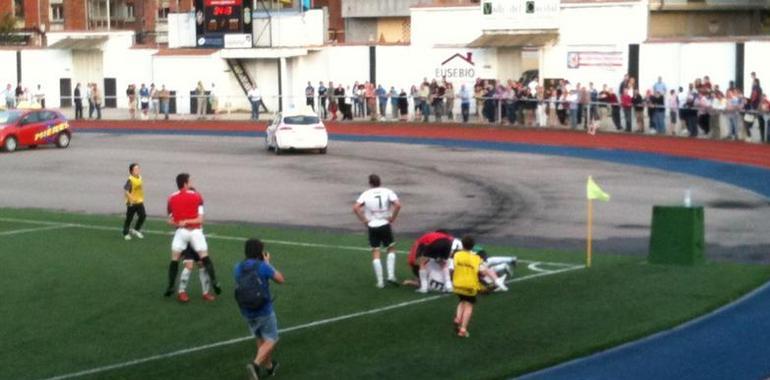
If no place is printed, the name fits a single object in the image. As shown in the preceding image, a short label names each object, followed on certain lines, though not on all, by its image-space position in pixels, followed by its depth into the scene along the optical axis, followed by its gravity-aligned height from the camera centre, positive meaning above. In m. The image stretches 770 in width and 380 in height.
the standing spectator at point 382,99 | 59.00 -1.47
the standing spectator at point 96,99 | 63.69 -1.42
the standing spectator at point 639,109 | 48.25 -1.64
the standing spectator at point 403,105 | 57.72 -1.69
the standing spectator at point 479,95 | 55.25 -1.26
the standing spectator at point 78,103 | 64.11 -1.62
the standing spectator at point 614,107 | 49.19 -1.59
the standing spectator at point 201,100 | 63.03 -1.51
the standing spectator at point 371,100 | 59.26 -1.51
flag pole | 22.91 -3.21
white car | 45.50 -2.17
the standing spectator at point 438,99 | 56.53 -1.43
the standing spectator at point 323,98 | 60.51 -1.43
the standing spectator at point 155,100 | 63.25 -1.50
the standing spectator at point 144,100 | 62.91 -1.47
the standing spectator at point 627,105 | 48.59 -1.51
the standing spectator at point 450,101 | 56.34 -1.51
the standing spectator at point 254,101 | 60.66 -1.52
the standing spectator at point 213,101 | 63.91 -1.58
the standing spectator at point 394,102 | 58.16 -1.57
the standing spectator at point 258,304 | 15.20 -2.54
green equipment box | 22.50 -2.78
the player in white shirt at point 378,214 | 20.98 -2.22
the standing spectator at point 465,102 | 55.34 -1.53
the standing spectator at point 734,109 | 43.41 -1.53
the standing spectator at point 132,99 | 63.50 -1.44
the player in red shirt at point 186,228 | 20.38 -2.31
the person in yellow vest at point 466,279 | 17.17 -2.61
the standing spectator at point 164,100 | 63.08 -1.49
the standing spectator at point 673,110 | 46.69 -1.64
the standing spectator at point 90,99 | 63.91 -1.42
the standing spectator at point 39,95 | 68.19 -1.32
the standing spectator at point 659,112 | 47.41 -1.72
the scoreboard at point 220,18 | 64.56 +2.14
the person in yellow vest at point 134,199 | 26.33 -2.46
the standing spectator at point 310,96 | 61.25 -1.35
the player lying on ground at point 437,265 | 20.50 -2.98
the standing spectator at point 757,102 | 42.78 -1.29
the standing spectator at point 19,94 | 64.06 -1.18
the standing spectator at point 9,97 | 64.19 -1.31
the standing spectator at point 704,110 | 45.06 -1.60
